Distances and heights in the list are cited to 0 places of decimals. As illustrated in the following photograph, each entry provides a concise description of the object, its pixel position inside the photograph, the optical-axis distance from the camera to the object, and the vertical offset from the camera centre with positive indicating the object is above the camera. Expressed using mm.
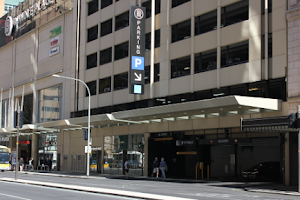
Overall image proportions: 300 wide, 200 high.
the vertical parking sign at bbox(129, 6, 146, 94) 32969 +6674
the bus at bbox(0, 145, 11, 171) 46962 -3972
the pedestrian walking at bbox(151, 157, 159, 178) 32478 -3275
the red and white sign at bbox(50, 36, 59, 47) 48753 +10842
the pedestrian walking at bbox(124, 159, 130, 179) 32934 -3336
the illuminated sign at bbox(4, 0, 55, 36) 51406 +16057
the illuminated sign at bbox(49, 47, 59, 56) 48438 +9593
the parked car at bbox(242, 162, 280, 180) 28281 -3186
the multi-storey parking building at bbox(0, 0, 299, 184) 24656 +3543
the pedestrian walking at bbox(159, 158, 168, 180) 30684 -3160
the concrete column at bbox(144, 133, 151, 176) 34469 -2213
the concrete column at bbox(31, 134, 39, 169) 51625 -2982
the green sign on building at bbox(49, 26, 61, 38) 48662 +12157
